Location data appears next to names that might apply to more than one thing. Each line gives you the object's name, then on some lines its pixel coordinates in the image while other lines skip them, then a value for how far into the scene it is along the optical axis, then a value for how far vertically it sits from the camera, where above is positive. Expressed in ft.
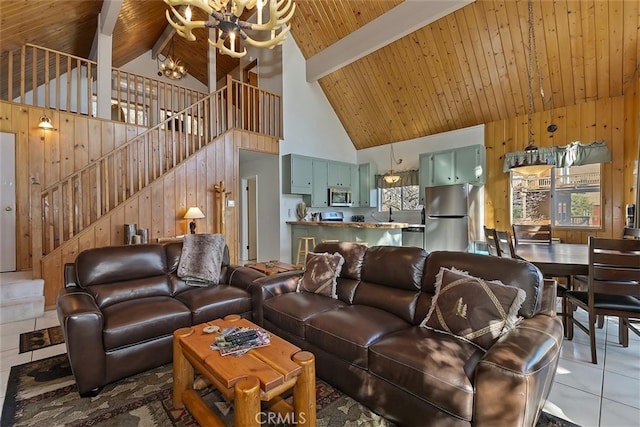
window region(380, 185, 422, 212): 22.97 +0.97
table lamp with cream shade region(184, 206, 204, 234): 15.78 -0.21
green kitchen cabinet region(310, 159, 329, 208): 21.81 +1.92
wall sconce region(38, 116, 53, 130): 14.30 +4.28
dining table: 8.39 -1.50
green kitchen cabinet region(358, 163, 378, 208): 25.00 +2.13
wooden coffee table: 4.26 -2.64
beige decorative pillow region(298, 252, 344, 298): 8.89 -1.96
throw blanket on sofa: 9.87 -1.68
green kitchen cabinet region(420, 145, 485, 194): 18.67 +2.86
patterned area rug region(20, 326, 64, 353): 8.96 -4.06
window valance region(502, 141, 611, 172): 14.92 +2.94
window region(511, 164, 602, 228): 15.56 +0.68
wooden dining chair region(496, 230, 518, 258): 9.91 -1.21
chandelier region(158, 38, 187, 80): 22.26 +10.85
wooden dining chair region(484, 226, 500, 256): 10.87 -1.22
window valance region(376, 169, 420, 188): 22.26 +2.45
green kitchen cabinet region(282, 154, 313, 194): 20.47 +2.54
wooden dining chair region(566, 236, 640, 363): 7.46 -1.79
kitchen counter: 15.44 -0.82
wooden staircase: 12.92 +1.72
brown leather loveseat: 6.50 -2.54
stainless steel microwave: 22.92 +1.07
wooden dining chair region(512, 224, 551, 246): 13.16 -1.11
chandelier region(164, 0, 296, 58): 9.02 +6.19
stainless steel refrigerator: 17.87 -0.50
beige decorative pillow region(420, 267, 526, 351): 5.68 -2.00
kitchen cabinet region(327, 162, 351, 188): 23.14 +2.88
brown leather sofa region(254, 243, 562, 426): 4.43 -2.57
